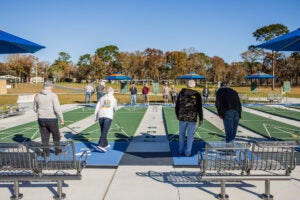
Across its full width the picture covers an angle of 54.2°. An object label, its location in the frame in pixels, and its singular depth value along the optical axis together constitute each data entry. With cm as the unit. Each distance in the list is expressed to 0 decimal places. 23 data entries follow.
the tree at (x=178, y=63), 8879
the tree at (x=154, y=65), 9131
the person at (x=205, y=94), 2342
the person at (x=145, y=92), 2330
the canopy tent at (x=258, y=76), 3067
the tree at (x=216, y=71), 9606
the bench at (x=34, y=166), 461
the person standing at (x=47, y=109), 673
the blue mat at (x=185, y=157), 659
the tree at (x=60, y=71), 11551
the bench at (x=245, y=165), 456
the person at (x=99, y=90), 1894
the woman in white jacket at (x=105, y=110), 755
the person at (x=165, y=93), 2341
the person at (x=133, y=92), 2246
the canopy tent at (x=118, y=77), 2810
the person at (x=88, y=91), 2323
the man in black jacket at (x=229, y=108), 710
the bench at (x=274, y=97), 2502
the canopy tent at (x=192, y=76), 2814
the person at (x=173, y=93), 2323
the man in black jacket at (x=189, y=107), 691
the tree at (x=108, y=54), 10086
